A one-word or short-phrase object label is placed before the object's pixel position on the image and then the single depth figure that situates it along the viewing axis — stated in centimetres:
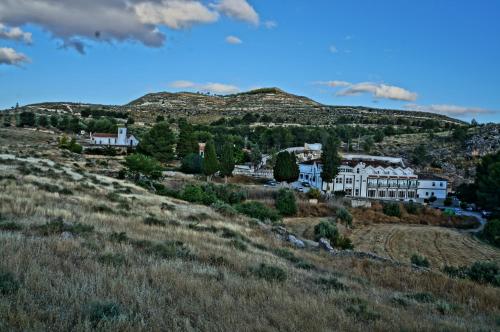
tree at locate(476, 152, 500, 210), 6056
